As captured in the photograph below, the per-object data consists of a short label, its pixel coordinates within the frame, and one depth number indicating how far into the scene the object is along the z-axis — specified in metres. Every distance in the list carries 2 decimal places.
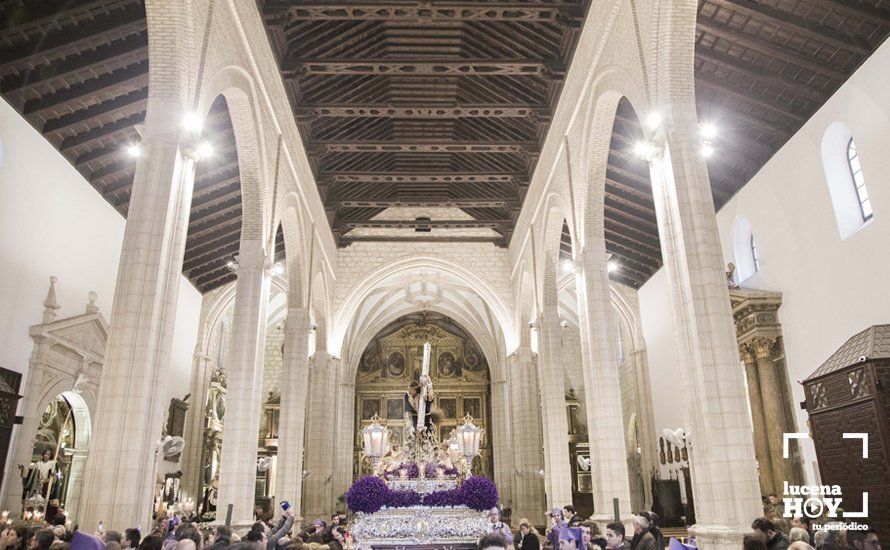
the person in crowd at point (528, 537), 7.59
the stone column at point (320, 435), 18.55
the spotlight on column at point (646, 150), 7.69
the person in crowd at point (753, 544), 4.05
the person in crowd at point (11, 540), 6.14
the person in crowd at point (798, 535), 5.69
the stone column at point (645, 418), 18.38
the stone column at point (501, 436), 24.12
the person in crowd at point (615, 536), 5.46
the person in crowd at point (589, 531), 6.66
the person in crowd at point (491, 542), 3.28
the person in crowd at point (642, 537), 5.53
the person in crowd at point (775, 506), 10.48
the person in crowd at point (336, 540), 6.89
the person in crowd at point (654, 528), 6.07
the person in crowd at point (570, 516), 8.12
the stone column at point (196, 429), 18.05
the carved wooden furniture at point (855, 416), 7.14
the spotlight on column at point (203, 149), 7.78
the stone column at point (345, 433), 23.12
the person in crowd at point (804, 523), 7.10
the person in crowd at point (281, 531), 7.08
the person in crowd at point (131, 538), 5.69
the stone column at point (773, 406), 11.75
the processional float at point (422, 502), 8.90
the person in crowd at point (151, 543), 4.78
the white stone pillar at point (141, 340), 6.22
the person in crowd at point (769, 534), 5.06
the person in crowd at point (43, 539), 4.92
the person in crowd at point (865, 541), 5.62
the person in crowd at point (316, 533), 7.06
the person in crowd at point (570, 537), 5.81
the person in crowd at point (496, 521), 8.53
